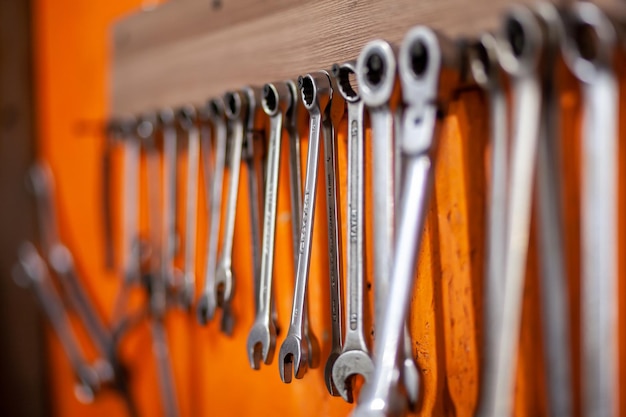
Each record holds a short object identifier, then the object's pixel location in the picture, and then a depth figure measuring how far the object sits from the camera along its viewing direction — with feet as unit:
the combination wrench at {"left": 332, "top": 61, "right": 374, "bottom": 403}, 1.75
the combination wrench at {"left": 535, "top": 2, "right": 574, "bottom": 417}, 1.37
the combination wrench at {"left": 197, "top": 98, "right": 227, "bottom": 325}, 2.37
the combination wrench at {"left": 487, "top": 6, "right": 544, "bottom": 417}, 1.35
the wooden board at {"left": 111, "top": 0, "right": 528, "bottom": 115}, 1.75
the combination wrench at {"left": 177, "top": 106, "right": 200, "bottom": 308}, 2.66
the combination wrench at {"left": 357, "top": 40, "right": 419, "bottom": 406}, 1.65
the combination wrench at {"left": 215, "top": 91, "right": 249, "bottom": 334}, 2.23
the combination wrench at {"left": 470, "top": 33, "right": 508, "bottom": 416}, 1.40
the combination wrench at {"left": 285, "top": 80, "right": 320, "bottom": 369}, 2.02
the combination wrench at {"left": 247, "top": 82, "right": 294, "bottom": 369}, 2.02
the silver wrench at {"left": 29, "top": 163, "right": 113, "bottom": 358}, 3.75
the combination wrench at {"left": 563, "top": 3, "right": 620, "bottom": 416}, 1.26
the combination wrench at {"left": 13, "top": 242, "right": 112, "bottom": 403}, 3.90
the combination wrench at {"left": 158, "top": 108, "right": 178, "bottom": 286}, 2.83
